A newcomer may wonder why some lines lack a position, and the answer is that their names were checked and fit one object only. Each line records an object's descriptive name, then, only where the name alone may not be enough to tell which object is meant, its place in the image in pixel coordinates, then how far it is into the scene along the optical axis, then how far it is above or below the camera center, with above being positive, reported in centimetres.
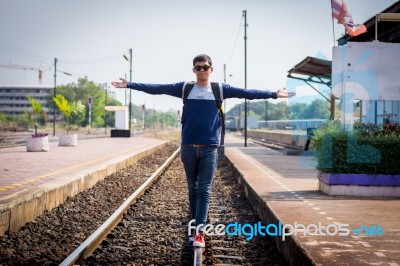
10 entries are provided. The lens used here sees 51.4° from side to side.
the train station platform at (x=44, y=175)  596 -112
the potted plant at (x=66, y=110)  2272 +91
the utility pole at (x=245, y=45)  2934 +590
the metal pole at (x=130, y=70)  5184 +707
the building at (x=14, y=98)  15612 +1036
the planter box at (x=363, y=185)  769 -101
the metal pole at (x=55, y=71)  4874 +651
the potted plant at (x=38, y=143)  1773 -73
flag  1248 +350
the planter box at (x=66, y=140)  2270 -76
